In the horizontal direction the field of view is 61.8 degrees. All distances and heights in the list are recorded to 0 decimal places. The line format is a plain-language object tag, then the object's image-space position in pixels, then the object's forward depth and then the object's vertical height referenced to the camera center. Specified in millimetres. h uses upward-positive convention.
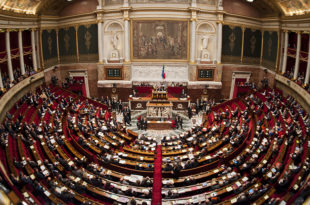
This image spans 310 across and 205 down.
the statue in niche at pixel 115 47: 31812 +1403
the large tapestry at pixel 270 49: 29766 +1190
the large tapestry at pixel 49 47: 30566 +1436
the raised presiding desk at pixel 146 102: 29453 -4961
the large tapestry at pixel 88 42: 32156 +2108
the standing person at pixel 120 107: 28767 -5260
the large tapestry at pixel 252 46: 32312 +1631
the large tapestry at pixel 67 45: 32875 +1761
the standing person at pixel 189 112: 27167 -5503
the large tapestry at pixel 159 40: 31000 +2284
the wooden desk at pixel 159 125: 24562 -6181
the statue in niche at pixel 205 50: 31531 +1102
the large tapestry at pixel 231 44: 31750 +1857
